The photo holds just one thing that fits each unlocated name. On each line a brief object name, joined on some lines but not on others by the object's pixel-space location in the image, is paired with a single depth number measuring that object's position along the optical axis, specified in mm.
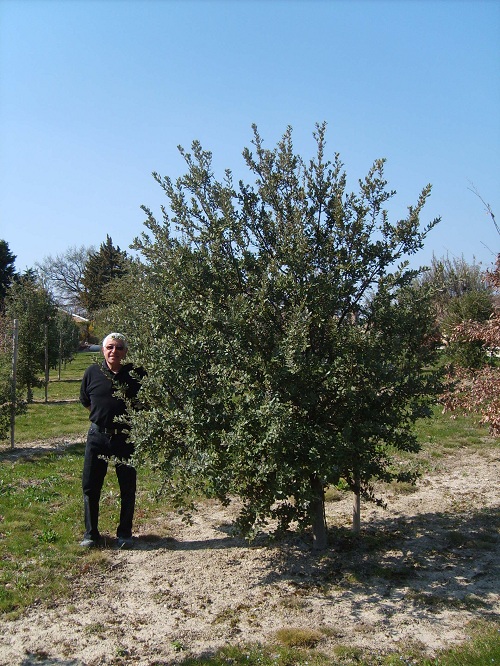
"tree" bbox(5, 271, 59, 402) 17769
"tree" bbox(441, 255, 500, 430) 6379
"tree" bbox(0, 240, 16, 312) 45603
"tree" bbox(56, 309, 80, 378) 29422
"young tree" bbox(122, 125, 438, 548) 4371
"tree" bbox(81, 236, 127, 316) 55156
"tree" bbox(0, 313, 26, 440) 10836
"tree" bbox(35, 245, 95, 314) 68312
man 5645
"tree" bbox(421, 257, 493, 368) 14578
